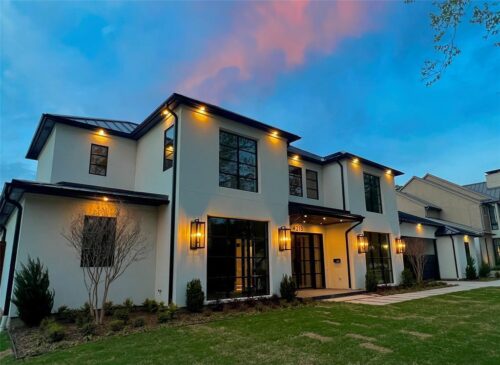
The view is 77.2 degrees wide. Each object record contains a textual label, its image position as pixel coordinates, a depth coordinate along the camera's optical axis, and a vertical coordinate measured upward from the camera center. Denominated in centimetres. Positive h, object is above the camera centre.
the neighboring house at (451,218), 1934 +257
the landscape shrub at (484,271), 2028 -129
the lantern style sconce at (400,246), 1559 +28
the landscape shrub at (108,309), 812 -136
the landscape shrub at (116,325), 659 -145
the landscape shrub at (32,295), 704 -85
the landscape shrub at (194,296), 832 -109
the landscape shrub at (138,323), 697 -148
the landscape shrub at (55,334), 589 -143
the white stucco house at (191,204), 830 +152
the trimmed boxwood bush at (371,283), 1315 -127
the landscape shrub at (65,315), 754 -139
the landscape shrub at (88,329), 629 -146
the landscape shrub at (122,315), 723 -136
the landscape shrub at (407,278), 1506 -128
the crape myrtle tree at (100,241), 746 +37
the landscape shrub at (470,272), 1903 -126
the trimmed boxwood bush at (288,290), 1033 -119
